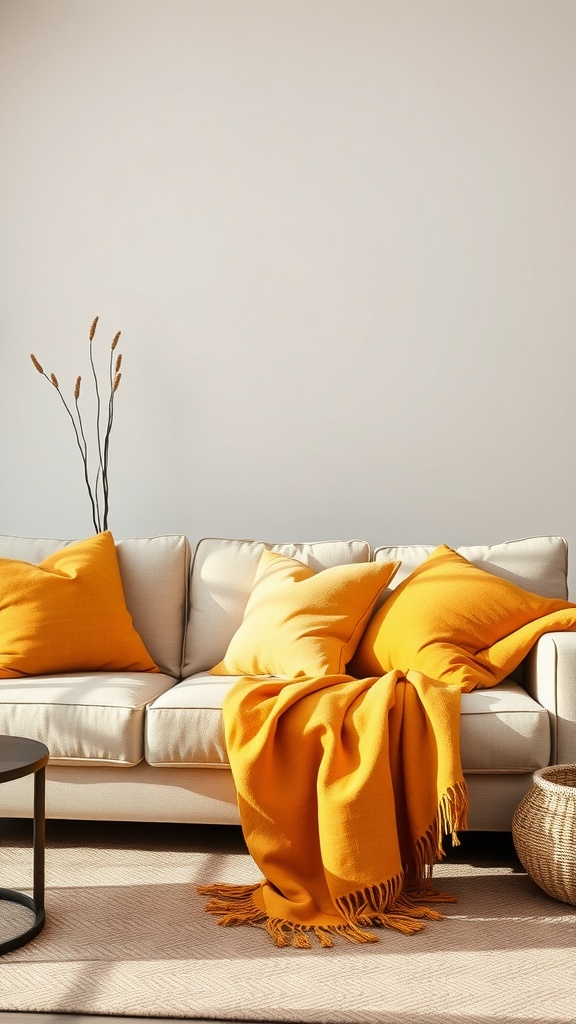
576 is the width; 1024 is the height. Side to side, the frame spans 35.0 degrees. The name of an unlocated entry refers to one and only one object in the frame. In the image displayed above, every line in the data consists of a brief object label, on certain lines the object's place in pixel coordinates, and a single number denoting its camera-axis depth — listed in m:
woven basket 2.20
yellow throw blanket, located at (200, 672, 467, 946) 2.21
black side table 2.04
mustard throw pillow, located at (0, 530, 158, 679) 2.95
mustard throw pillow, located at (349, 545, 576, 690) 2.70
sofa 2.47
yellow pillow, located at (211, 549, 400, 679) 2.81
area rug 1.81
